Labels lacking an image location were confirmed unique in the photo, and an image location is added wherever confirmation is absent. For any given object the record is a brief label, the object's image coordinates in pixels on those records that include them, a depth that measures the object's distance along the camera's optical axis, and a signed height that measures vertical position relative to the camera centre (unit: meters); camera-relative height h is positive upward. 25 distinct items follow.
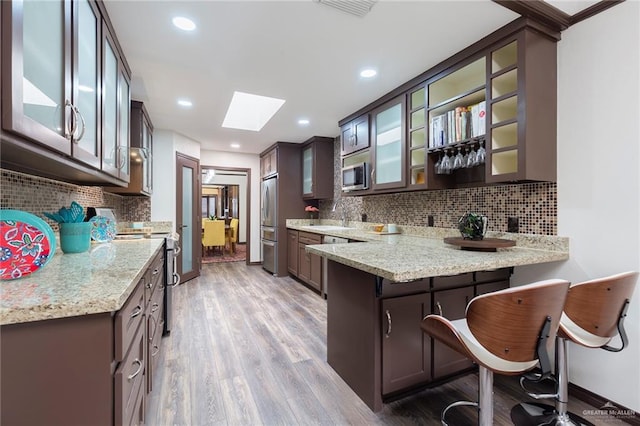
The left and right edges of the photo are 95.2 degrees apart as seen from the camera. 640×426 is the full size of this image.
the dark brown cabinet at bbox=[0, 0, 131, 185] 0.84 +0.48
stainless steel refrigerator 5.19 -0.20
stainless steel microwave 3.44 +0.44
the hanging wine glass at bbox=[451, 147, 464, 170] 2.33 +0.42
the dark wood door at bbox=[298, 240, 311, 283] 4.32 -0.78
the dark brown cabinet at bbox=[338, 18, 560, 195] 1.85 +0.74
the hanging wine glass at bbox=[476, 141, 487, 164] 2.14 +0.44
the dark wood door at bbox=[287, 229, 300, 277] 4.78 -0.66
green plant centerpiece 2.13 -0.10
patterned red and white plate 1.01 -0.12
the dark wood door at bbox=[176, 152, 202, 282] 4.60 -0.05
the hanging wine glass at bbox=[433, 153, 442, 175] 2.50 +0.41
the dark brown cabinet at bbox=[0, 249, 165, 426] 0.74 -0.43
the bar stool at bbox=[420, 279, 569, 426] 1.07 -0.42
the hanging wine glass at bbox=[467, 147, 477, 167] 2.21 +0.42
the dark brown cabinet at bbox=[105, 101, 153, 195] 3.02 +0.58
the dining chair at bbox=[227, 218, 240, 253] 7.65 -0.58
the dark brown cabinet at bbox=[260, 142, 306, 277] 5.13 +0.25
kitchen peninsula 1.66 -0.56
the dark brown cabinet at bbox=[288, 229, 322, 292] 4.04 -0.73
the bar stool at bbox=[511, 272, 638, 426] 1.33 -0.50
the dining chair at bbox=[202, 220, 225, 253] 7.27 -0.55
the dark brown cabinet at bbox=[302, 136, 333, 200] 4.82 +0.75
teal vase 1.67 -0.15
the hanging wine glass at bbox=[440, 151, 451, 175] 2.43 +0.42
